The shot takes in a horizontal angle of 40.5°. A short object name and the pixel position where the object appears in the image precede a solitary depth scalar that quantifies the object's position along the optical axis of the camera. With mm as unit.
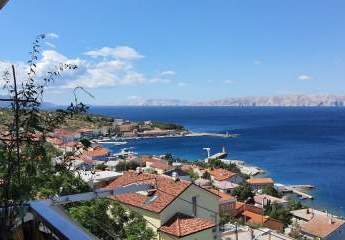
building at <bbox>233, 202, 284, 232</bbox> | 27366
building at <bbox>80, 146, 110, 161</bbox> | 55188
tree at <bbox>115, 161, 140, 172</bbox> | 42719
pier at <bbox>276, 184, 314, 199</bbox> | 44959
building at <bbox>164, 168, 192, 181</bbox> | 39416
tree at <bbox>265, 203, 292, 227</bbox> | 30316
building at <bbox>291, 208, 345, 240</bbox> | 27461
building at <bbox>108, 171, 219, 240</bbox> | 13633
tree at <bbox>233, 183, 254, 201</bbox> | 37906
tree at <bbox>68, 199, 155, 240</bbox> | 6447
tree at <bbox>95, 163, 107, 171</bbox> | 40075
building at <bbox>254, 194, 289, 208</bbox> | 36188
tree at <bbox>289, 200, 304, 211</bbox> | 35781
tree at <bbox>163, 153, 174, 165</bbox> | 55156
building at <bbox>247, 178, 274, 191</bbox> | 46156
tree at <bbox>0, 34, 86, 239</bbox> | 2000
